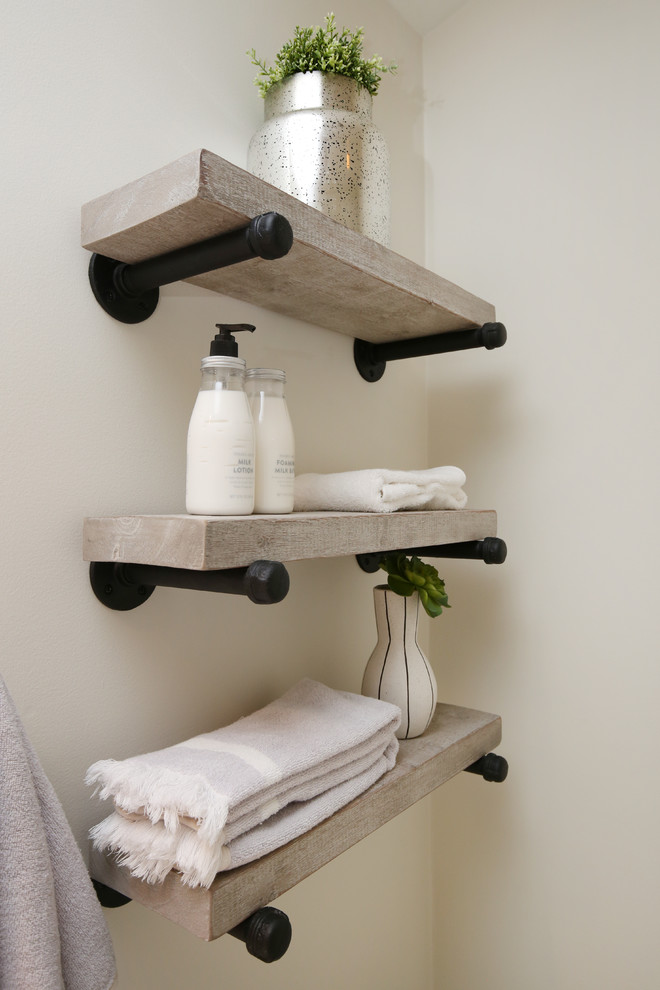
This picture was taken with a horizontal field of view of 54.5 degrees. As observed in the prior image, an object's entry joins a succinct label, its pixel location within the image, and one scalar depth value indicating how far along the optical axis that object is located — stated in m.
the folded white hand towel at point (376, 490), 0.73
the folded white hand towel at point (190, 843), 0.49
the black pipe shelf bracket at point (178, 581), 0.50
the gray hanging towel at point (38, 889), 0.45
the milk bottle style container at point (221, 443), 0.56
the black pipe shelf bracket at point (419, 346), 0.92
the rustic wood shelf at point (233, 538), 0.50
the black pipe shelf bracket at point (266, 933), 0.50
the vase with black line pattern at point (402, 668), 0.84
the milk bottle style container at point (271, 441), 0.63
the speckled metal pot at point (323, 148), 0.72
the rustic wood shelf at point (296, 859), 0.50
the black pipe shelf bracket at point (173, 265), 0.52
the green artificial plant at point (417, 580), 0.87
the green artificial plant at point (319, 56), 0.74
